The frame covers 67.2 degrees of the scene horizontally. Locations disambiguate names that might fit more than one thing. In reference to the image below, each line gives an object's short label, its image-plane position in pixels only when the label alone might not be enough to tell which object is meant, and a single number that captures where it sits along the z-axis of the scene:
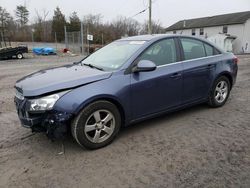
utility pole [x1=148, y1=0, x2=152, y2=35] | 21.12
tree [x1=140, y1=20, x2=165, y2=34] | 47.34
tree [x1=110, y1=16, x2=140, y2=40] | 42.38
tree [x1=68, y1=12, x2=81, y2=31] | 43.07
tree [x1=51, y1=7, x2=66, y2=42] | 42.88
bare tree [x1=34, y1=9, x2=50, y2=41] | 41.30
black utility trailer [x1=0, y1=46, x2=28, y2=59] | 17.26
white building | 28.66
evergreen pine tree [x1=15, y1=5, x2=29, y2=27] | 49.53
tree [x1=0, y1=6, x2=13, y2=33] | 36.42
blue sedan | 2.44
